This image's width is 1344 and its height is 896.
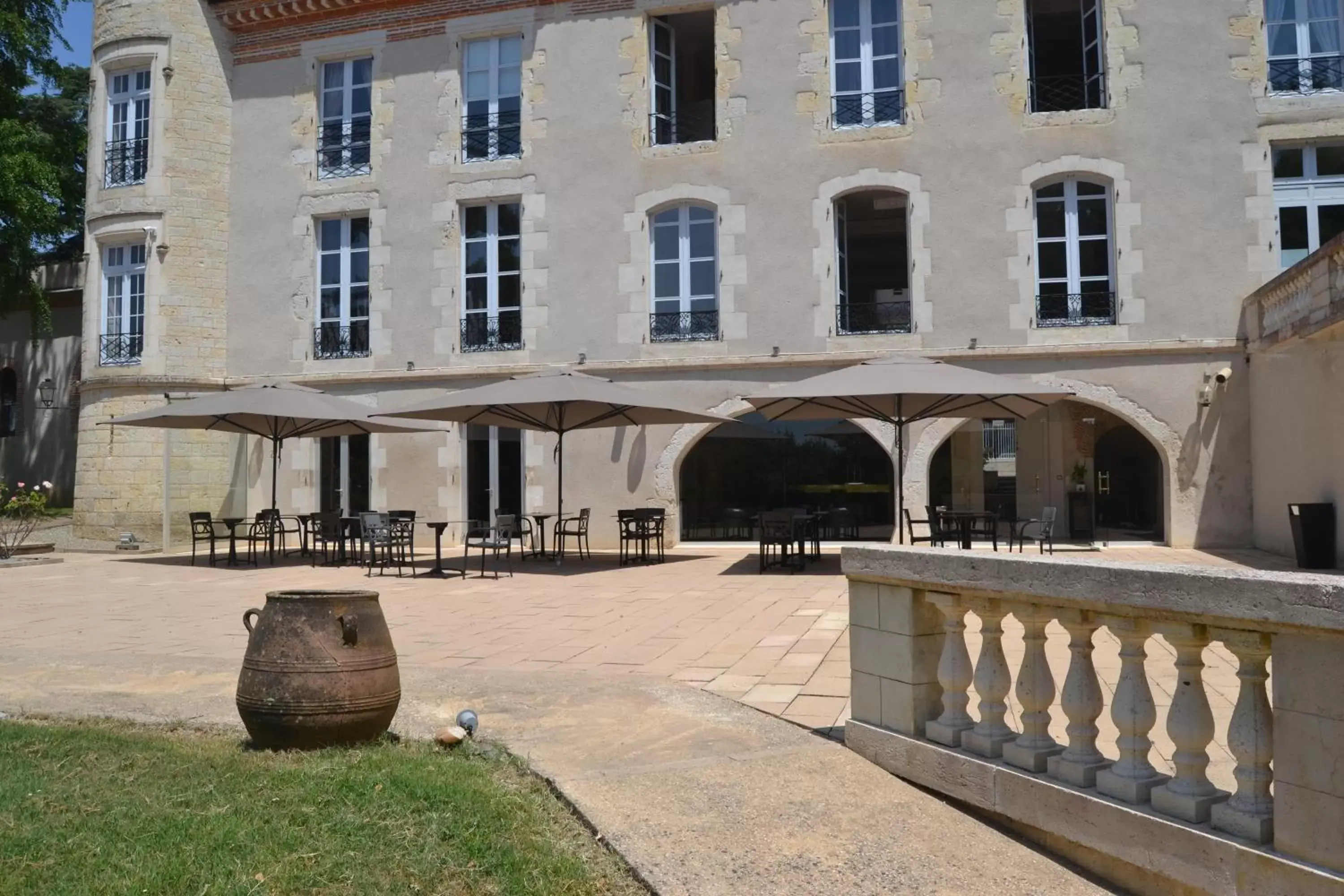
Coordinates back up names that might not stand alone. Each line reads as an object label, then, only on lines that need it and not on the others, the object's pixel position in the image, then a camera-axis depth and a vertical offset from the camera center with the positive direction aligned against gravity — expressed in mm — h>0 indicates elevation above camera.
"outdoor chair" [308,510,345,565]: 12695 -445
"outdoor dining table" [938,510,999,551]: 10594 -325
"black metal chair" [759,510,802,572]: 10742 -444
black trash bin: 10492 -504
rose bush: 14359 -247
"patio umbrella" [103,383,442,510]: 12000 +955
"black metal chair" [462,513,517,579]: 11523 -426
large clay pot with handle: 4062 -697
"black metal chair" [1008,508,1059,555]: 11383 -456
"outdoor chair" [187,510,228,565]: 12820 -355
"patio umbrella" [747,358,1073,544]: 9734 +883
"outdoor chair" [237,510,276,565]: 12977 -454
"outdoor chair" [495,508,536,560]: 12195 -499
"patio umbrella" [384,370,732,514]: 11055 +947
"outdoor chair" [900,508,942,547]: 10812 -454
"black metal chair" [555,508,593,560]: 12766 -494
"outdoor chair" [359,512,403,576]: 11633 -449
